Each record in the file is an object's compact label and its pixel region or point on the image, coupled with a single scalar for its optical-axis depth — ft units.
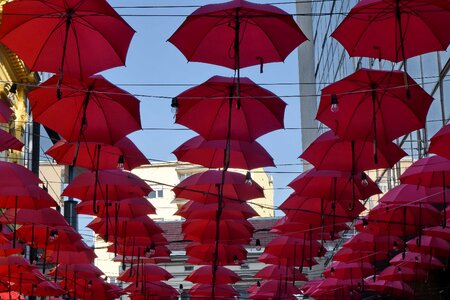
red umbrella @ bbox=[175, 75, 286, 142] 41.73
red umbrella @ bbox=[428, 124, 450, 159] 42.06
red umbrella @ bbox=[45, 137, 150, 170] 51.39
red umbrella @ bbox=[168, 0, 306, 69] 37.35
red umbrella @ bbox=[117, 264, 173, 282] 85.92
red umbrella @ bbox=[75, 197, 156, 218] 60.70
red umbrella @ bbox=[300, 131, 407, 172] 47.42
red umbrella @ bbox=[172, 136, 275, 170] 51.80
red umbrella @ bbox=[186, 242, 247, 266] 74.69
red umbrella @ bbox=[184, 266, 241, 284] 85.46
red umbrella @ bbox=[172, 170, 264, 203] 56.49
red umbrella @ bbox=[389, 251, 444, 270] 67.41
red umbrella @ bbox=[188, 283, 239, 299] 89.30
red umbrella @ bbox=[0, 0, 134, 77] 36.83
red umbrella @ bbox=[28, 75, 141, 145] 41.98
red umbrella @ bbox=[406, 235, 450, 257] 63.82
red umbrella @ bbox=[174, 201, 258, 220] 61.72
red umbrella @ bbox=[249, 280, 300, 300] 86.12
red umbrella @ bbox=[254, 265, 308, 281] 84.17
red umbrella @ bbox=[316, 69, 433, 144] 40.11
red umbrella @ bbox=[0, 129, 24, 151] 46.60
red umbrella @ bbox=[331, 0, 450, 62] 35.01
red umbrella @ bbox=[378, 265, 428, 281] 71.26
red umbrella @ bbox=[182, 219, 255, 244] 66.33
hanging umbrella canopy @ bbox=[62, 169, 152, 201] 54.90
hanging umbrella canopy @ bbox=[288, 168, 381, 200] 52.31
